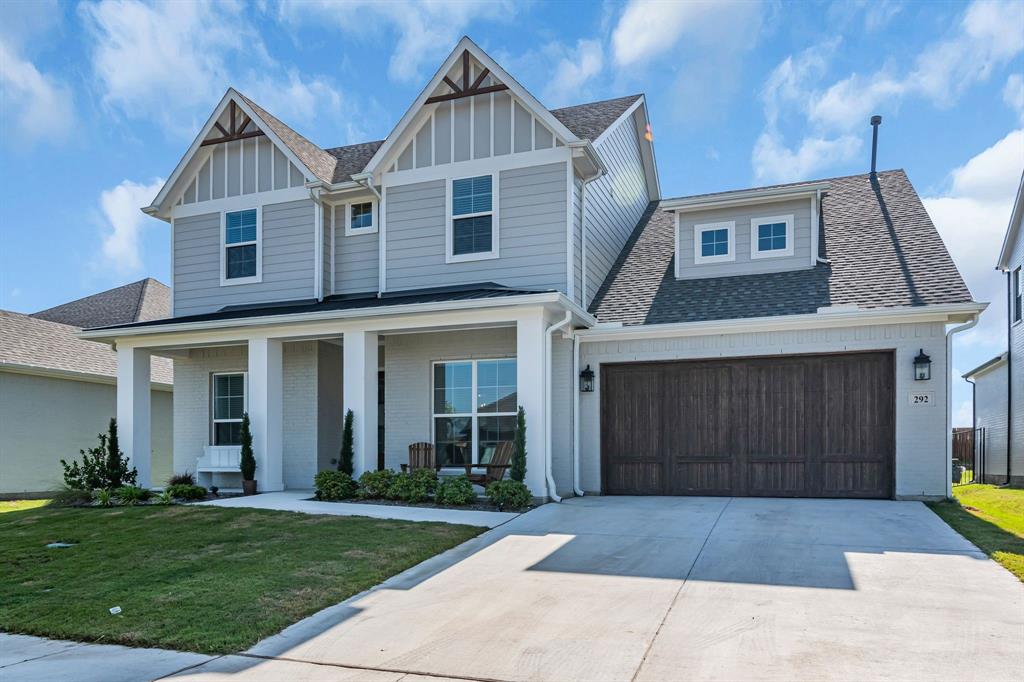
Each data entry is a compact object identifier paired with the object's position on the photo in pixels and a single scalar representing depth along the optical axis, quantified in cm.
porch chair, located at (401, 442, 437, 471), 1226
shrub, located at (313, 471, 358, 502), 1137
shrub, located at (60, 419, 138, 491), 1286
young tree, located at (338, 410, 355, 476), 1188
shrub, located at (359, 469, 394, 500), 1121
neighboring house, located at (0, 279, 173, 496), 1580
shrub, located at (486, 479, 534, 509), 1012
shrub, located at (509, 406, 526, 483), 1068
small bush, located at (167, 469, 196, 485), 1340
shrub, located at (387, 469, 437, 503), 1084
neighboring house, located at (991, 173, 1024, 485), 1590
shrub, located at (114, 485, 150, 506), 1166
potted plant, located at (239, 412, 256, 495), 1255
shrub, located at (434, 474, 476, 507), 1050
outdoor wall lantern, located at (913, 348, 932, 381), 1052
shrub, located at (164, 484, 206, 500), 1195
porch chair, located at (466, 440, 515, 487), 1134
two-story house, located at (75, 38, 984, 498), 1109
